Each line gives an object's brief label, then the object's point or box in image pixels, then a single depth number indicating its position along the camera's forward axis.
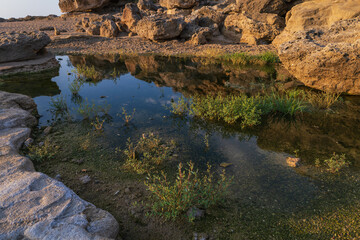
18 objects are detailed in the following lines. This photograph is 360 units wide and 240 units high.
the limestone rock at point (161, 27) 18.02
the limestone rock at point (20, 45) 11.70
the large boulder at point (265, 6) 18.86
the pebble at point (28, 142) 4.95
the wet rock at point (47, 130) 5.63
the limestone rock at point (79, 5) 31.66
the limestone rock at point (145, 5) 27.62
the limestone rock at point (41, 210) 2.42
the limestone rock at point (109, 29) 20.38
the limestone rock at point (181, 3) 24.79
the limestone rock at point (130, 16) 21.20
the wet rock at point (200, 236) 2.87
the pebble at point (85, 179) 3.94
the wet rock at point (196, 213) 3.11
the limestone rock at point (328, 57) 7.55
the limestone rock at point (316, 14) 13.15
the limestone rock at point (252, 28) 17.58
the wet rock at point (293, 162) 4.35
